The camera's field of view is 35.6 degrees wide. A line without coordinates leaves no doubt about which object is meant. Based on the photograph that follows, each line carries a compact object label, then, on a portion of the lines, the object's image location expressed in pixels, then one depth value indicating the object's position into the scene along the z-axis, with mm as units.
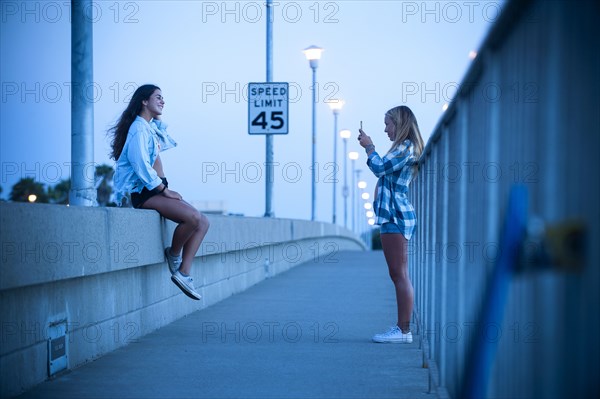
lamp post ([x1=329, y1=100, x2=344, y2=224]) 45938
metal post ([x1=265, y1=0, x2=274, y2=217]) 18219
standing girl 7492
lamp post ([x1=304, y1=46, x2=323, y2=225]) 31797
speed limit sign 16688
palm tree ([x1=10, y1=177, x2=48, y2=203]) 87250
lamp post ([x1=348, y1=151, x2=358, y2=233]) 71562
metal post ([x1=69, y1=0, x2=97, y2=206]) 7699
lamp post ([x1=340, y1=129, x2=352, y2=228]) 56344
